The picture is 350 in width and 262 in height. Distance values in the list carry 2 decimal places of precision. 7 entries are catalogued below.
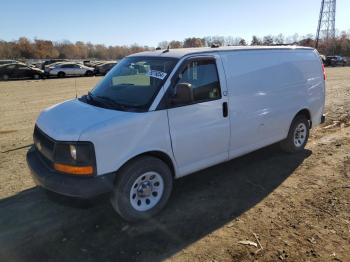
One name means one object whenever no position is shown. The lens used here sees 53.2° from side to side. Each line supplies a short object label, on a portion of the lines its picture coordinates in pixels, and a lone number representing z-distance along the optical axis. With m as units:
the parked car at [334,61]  55.33
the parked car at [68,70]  34.69
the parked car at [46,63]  39.30
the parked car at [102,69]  36.86
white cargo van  3.86
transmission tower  84.81
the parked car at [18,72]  31.73
